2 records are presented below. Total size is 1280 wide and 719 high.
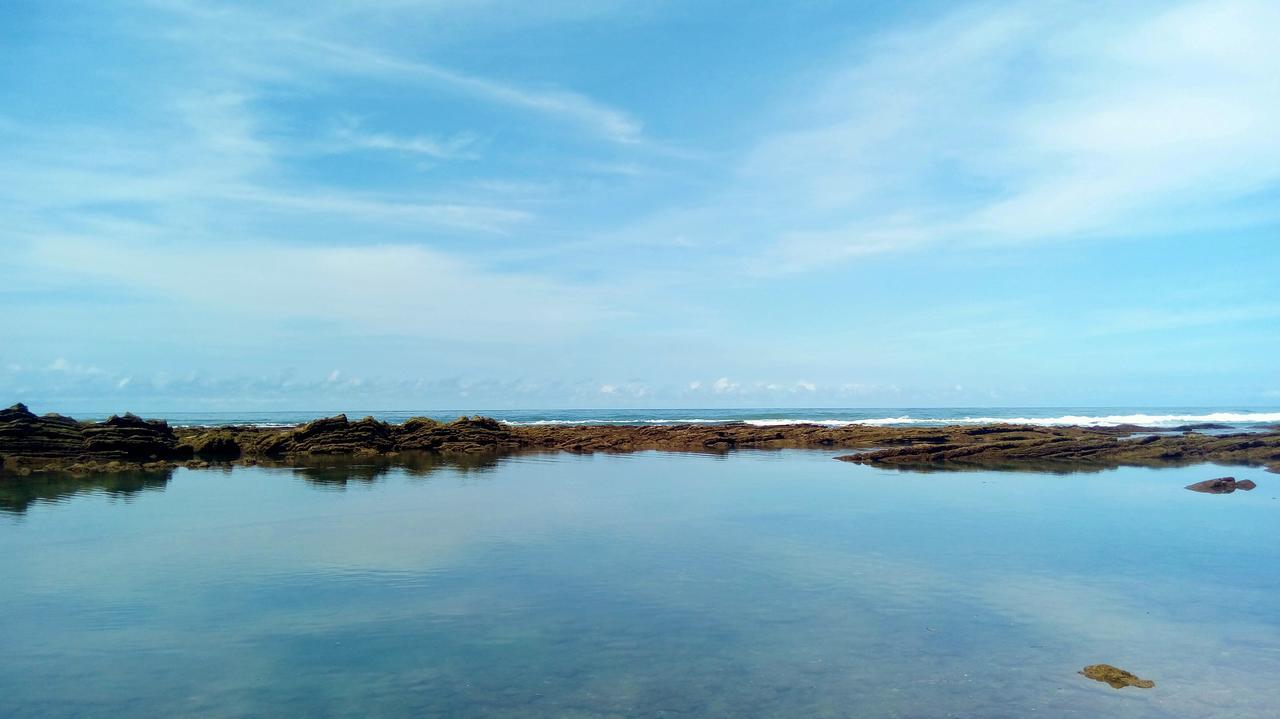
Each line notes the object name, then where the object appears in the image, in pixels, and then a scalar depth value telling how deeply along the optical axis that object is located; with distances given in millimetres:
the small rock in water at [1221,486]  22422
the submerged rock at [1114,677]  7746
